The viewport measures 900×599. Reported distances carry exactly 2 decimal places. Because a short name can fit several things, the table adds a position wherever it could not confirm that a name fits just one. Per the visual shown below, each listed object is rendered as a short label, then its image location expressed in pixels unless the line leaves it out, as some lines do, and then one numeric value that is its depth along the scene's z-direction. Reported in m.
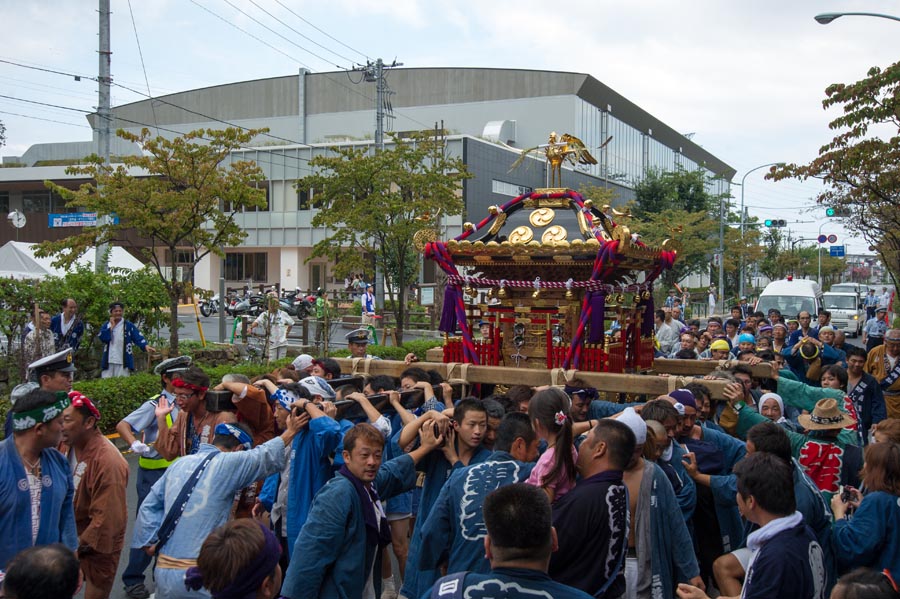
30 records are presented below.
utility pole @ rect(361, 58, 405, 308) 25.12
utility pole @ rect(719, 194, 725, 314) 39.00
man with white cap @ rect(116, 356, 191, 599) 5.79
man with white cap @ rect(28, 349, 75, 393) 5.90
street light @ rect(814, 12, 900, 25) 13.22
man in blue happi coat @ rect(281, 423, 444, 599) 3.63
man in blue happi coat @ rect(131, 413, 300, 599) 3.91
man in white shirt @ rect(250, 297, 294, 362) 15.19
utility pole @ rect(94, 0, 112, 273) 15.70
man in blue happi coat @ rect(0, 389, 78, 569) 3.86
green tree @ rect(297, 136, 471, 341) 19.75
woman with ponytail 3.78
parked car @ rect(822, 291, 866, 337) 30.41
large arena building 42.28
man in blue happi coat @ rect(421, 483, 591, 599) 2.61
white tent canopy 18.88
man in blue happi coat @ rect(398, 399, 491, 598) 4.26
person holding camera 3.72
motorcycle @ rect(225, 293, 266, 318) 28.85
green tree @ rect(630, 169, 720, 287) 38.53
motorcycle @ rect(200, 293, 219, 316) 33.20
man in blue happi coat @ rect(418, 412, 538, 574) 3.63
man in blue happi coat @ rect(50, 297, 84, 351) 11.65
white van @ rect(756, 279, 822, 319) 23.33
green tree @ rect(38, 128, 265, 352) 13.76
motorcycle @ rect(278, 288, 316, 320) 30.34
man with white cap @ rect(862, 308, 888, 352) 16.64
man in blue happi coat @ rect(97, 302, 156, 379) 11.84
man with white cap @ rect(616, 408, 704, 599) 3.80
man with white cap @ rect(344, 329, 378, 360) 8.66
